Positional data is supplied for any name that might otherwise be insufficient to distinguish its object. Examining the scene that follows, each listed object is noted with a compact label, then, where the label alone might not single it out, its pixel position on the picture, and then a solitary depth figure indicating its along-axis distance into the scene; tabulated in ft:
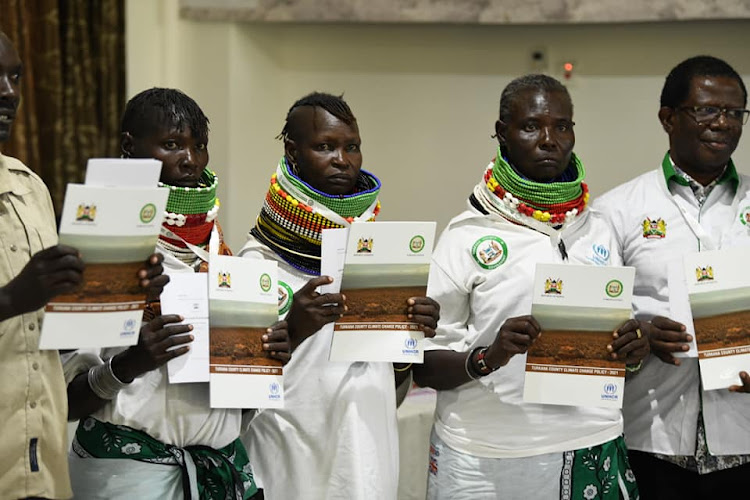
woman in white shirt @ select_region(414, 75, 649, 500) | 19.67
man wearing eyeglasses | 20.94
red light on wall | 37.73
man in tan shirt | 14.75
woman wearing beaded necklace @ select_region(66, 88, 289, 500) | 16.43
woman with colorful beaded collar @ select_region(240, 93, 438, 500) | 18.61
